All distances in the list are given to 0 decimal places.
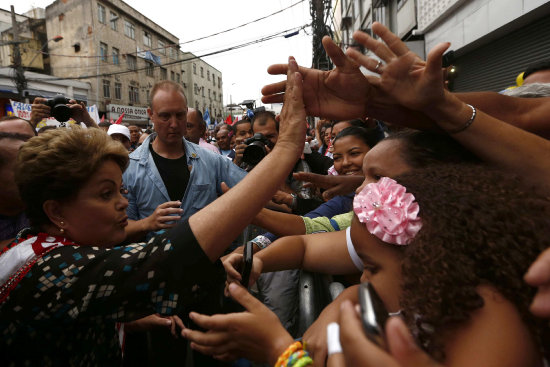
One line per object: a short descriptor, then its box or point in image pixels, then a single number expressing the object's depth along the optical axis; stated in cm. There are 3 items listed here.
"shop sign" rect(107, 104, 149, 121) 2284
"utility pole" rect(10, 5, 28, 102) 1540
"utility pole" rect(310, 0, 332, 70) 1313
